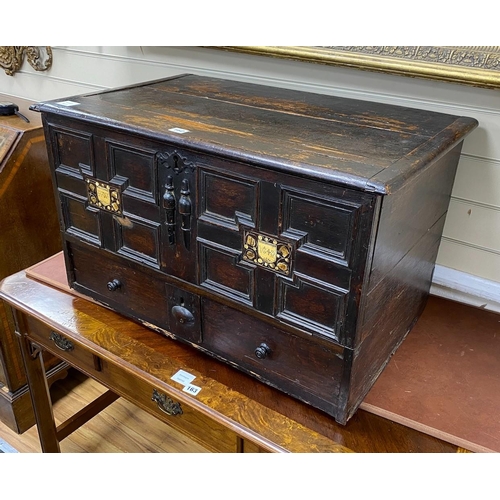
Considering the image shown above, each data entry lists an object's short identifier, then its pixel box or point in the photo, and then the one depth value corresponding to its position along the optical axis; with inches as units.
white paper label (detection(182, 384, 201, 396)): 41.2
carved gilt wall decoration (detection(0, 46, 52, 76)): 75.0
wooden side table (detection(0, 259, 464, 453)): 37.9
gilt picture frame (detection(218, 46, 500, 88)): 42.5
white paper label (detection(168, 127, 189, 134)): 37.1
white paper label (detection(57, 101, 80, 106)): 42.7
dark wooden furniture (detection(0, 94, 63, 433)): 61.8
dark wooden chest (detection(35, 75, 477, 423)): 32.8
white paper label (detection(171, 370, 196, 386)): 42.3
